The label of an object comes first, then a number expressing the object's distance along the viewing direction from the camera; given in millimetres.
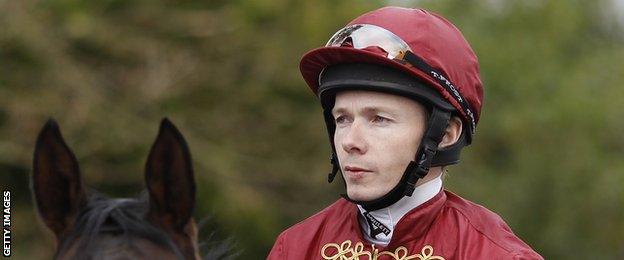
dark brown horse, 5944
